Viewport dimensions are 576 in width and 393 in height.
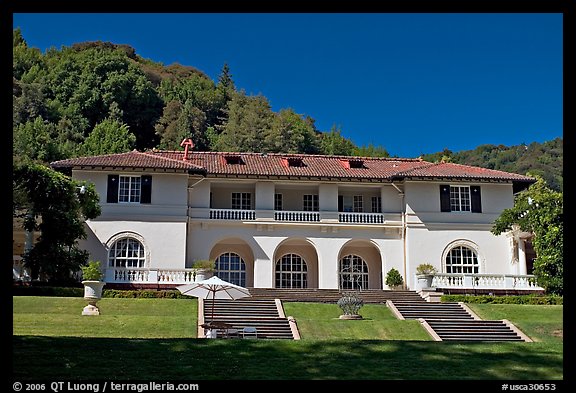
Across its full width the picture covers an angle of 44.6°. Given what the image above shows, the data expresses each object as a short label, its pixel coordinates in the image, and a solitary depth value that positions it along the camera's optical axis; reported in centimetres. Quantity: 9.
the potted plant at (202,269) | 3234
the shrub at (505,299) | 3102
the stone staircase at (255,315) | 2348
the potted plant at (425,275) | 3300
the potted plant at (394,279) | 3566
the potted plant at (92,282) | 2845
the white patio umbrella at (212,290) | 2322
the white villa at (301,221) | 3466
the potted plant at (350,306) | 2623
